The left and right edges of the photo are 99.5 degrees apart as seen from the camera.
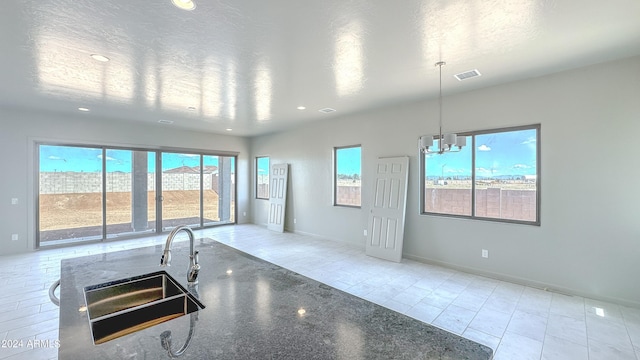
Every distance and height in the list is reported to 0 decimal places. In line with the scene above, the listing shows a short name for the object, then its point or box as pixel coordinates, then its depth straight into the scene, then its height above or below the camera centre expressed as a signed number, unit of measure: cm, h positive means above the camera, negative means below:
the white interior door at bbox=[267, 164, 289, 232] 739 -48
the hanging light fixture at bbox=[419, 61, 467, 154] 300 +41
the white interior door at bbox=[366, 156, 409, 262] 482 -58
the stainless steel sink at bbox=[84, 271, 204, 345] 130 -69
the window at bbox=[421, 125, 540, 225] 377 +2
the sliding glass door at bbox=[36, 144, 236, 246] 567 -35
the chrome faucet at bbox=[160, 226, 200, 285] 142 -47
